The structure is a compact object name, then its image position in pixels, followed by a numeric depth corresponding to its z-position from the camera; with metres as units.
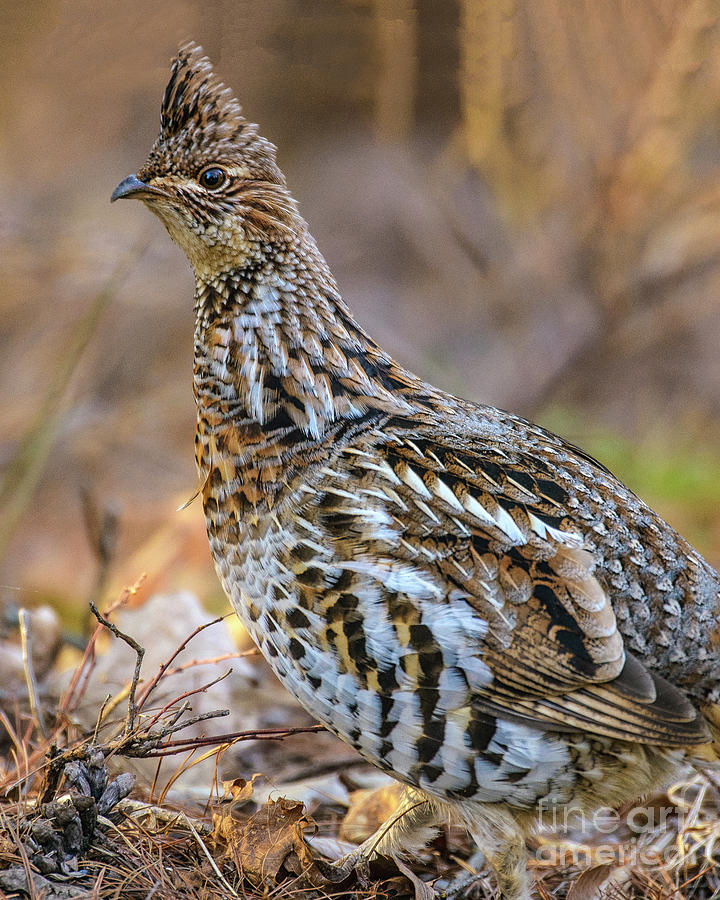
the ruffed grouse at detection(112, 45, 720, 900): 5.90
